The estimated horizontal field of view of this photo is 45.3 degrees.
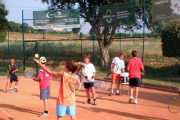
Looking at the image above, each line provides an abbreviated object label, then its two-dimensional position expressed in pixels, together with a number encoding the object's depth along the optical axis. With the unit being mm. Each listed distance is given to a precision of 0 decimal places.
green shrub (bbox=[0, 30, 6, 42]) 22616
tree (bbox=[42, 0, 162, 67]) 14906
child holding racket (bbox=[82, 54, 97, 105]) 7082
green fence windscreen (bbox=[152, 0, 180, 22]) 9764
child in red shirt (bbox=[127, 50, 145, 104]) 7340
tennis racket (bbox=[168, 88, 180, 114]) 5086
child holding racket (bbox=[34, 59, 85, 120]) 4164
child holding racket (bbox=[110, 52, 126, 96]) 8453
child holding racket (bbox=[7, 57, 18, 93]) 9547
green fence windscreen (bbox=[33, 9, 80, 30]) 14594
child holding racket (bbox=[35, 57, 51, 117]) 5898
